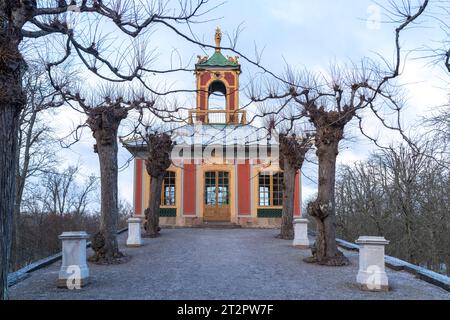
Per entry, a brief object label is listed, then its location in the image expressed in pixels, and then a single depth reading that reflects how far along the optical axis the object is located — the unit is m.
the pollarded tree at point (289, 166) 14.06
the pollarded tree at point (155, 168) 14.66
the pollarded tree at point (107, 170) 9.43
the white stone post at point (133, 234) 12.45
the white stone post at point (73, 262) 6.85
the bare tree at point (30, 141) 14.66
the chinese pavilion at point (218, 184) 19.12
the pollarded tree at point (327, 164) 9.19
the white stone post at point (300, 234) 12.26
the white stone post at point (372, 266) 6.75
